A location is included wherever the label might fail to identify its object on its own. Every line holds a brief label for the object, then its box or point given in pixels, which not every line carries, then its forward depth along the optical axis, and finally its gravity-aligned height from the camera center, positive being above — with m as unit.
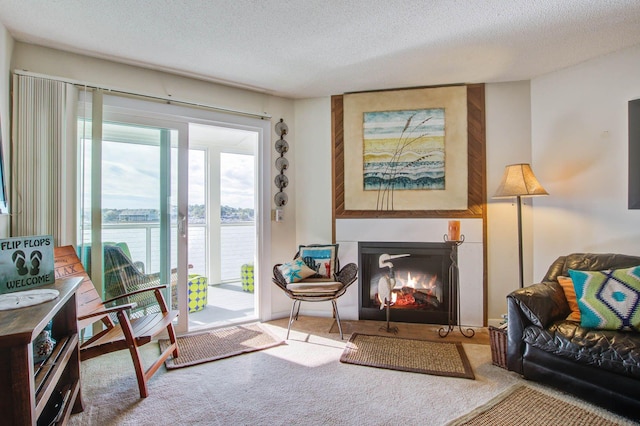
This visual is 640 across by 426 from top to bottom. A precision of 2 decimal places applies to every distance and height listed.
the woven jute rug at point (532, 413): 1.65 -1.09
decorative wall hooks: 3.40 +0.54
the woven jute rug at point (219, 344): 2.41 -1.09
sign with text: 1.50 -0.24
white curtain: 2.25 +0.42
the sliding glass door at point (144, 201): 2.52 +0.12
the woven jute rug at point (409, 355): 2.22 -1.08
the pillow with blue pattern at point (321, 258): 3.11 -0.43
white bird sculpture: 2.95 -0.64
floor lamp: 2.56 +0.23
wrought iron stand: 2.92 -0.70
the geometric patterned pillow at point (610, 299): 1.82 -0.51
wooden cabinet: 1.07 -0.57
